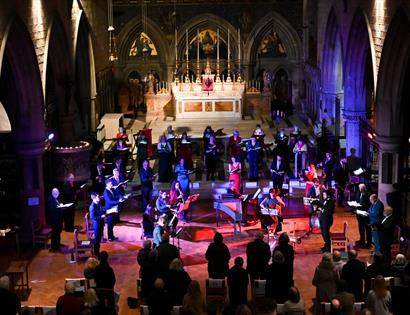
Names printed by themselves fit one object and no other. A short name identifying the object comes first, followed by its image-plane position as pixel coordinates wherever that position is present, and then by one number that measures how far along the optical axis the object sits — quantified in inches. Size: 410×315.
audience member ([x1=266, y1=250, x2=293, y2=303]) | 563.2
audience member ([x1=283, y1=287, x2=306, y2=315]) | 482.3
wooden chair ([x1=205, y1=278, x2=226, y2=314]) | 572.1
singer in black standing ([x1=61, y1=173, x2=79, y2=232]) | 792.8
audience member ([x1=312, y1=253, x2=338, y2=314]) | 552.1
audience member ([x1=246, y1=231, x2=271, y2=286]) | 594.2
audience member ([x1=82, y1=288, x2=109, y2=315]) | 483.5
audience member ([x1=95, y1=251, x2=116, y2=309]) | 550.6
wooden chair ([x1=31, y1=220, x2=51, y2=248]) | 761.0
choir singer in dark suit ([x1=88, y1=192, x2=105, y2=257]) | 719.7
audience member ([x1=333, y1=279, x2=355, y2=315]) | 474.9
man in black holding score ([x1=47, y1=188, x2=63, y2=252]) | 748.0
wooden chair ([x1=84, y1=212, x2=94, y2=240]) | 761.0
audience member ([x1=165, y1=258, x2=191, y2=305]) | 549.0
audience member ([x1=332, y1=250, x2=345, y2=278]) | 567.8
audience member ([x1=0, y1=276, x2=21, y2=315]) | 497.4
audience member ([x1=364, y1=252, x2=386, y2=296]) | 565.0
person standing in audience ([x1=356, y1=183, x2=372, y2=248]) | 726.5
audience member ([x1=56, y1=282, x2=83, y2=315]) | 486.3
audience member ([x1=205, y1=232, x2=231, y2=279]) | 602.9
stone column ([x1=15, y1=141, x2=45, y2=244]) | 803.4
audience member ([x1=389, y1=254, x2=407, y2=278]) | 560.4
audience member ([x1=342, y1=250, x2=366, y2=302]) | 552.1
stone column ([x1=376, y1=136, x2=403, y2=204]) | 801.1
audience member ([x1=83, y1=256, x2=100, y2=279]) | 561.9
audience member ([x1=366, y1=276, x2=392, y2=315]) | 495.2
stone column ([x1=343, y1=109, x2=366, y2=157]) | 975.6
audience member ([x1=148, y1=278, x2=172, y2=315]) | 502.6
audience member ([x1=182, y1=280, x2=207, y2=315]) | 503.9
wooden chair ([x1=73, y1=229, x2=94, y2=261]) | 716.0
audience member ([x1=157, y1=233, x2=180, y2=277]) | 586.9
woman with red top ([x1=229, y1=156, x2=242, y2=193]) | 842.2
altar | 1216.8
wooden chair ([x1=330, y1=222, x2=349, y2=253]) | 700.2
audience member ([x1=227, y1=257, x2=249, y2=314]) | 549.0
